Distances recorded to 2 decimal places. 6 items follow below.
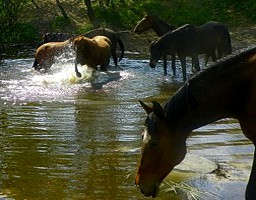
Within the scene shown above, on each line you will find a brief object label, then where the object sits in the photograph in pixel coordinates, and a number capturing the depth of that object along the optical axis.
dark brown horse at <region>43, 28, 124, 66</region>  17.95
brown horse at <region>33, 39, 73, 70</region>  16.05
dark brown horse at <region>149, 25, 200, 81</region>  15.05
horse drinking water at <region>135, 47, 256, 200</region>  4.45
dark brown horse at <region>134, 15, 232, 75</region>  15.42
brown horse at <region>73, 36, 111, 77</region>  14.96
